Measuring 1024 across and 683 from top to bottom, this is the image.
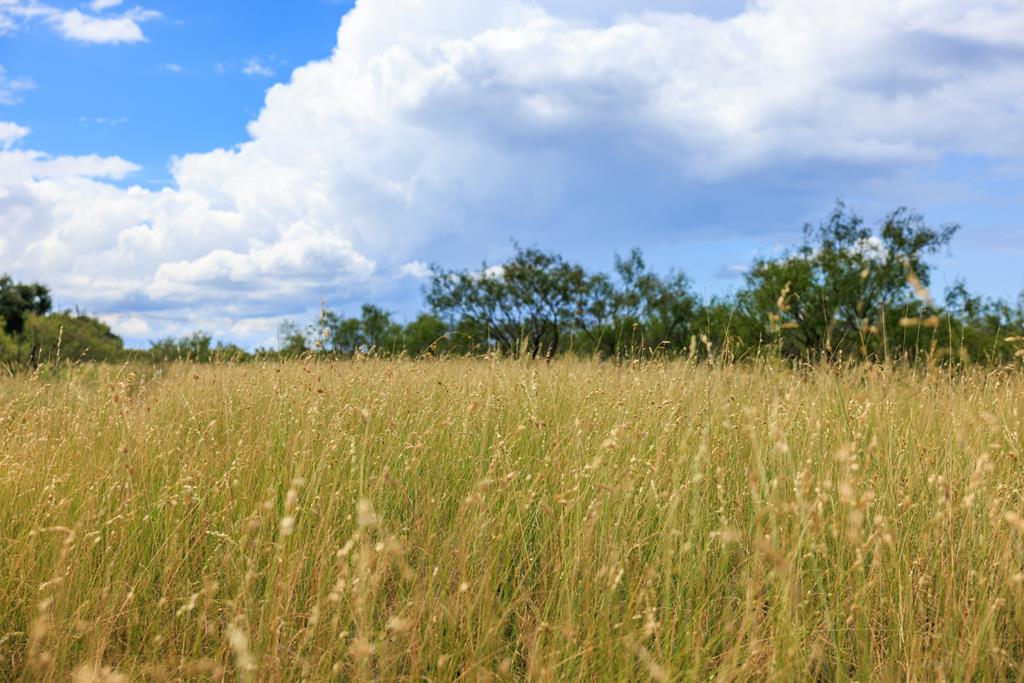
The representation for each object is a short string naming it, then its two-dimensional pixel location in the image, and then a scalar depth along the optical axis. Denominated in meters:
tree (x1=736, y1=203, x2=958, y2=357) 22.34
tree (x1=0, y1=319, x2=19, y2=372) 19.44
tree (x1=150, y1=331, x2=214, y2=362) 22.05
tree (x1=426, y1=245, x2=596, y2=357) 37.56
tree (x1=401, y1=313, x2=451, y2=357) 41.44
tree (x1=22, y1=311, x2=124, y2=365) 22.72
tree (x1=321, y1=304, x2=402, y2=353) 46.19
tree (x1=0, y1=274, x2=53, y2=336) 25.58
